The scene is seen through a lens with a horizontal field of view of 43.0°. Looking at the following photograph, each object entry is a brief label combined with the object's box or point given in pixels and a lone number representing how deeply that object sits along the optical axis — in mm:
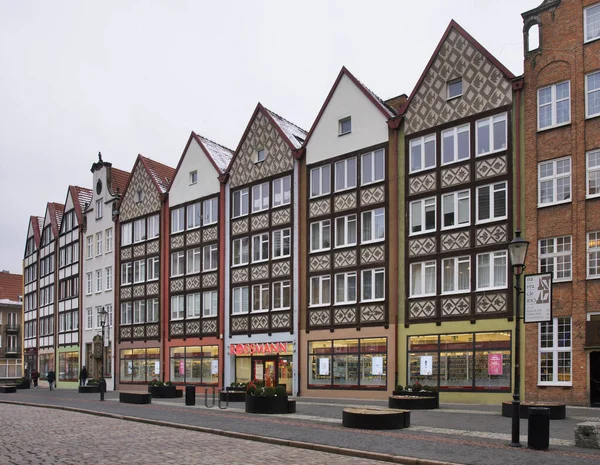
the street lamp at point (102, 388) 36250
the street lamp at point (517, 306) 16500
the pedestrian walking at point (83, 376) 53094
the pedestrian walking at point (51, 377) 55312
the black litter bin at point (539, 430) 16047
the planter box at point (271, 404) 25969
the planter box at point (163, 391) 37000
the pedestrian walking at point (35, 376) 63172
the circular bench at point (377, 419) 20141
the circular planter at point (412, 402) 26622
